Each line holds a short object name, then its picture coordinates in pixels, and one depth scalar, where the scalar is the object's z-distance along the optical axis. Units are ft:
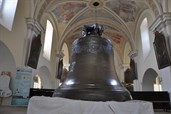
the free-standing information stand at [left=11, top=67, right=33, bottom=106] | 23.46
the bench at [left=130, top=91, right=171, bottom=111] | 27.04
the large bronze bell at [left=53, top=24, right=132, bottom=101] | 9.47
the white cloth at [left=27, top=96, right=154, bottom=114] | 7.03
